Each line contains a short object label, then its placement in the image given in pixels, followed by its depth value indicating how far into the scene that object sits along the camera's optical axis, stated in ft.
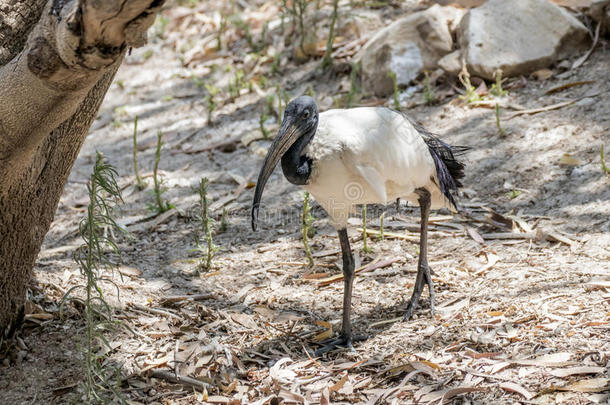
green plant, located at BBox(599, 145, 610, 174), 32.30
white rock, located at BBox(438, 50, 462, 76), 44.83
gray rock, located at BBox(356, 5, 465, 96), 46.68
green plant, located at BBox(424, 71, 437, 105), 43.80
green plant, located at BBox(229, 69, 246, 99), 52.26
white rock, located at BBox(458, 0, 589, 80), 43.65
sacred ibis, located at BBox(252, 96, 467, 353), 24.35
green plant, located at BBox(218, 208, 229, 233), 35.68
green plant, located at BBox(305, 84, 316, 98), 44.50
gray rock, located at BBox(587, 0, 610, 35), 42.91
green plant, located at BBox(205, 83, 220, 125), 49.11
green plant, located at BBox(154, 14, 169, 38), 64.69
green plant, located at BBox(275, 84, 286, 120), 44.56
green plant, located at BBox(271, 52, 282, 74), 53.62
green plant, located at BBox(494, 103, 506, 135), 38.70
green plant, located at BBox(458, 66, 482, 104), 42.39
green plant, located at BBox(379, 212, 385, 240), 32.70
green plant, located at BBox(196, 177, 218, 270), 30.07
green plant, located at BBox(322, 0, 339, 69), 49.16
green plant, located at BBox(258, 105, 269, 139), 44.63
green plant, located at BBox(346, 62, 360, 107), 44.13
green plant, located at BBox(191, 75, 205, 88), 55.35
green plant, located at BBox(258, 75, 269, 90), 52.21
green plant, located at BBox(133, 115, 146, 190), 41.64
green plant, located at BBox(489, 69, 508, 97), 41.97
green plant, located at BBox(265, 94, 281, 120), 47.90
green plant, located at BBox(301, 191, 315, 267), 28.91
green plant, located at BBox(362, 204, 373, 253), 31.84
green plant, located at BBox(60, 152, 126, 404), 19.16
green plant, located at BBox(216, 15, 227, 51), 59.11
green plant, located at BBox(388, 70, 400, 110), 42.94
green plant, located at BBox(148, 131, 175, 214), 36.65
